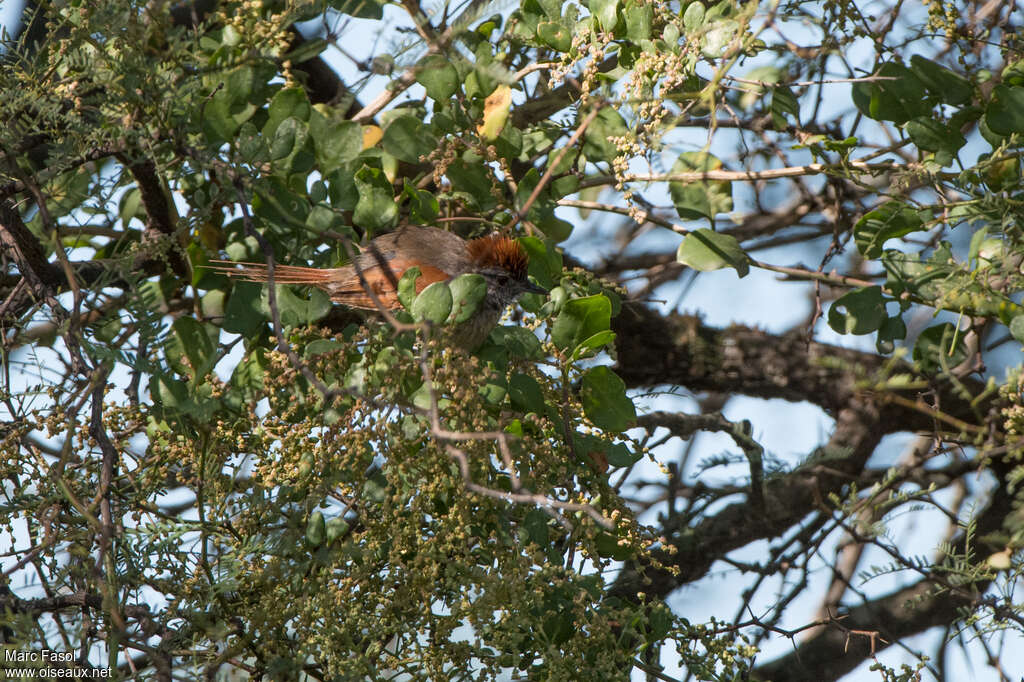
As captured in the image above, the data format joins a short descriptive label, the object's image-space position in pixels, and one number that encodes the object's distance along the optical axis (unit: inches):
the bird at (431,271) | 196.7
